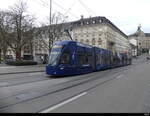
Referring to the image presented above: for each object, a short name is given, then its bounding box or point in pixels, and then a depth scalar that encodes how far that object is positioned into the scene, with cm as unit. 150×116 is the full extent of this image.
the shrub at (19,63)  3675
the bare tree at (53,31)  4319
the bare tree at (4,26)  4031
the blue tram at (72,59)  1728
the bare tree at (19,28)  4000
